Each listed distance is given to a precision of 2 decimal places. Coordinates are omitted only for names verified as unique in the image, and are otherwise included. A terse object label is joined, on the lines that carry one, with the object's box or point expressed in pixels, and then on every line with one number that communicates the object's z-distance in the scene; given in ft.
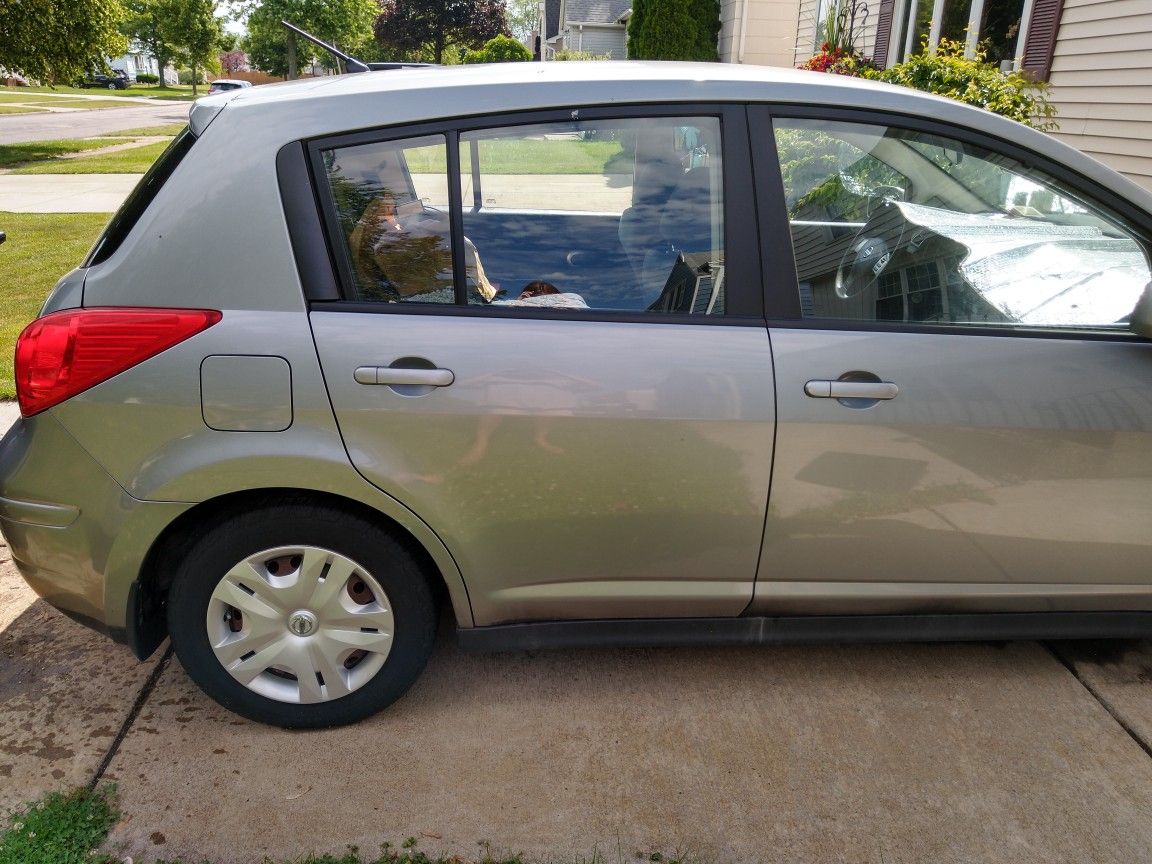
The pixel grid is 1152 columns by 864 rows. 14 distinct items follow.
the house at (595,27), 117.08
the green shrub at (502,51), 134.82
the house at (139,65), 242.99
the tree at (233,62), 305.94
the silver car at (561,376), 7.36
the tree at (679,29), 55.67
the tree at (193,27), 175.73
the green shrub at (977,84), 22.63
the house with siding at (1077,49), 22.77
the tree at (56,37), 54.44
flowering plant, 33.45
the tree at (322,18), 119.24
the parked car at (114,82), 221.05
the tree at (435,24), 179.93
